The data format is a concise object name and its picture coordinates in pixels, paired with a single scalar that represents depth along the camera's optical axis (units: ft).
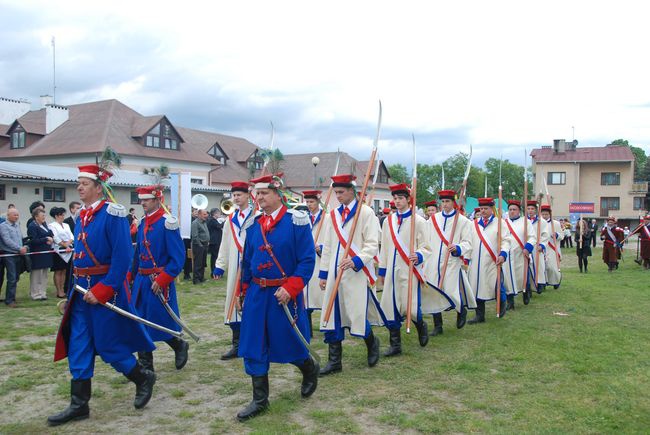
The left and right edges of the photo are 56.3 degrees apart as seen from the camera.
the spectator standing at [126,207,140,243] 32.32
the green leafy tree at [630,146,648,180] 272.68
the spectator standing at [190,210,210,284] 51.06
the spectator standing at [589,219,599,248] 104.01
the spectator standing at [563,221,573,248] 105.19
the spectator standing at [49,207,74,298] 42.16
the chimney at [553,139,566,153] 186.60
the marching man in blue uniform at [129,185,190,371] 21.48
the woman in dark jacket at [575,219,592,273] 63.46
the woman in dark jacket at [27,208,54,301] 40.65
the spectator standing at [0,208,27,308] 38.47
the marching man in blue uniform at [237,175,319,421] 17.42
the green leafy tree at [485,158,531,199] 292.20
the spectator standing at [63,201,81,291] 43.04
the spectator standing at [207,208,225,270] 59.67
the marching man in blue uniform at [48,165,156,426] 17.07
